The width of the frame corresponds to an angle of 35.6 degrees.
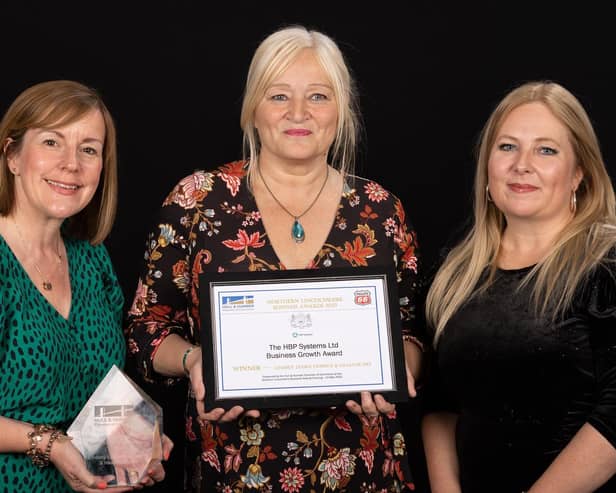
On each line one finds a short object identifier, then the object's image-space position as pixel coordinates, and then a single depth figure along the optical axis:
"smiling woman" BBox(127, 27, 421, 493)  2.91
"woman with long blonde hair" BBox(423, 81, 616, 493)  2.72
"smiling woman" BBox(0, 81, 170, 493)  2.63
